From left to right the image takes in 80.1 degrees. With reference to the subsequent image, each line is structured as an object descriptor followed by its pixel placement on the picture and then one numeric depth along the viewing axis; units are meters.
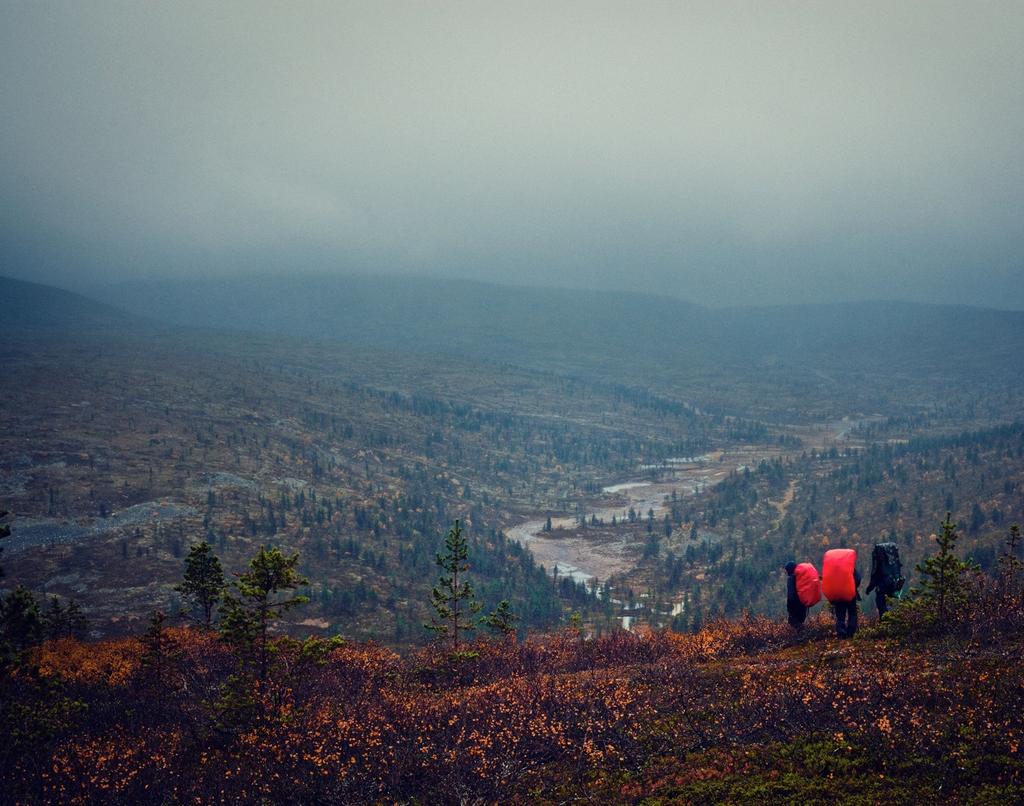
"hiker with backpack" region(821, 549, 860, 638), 20.45
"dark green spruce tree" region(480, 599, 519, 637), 33.53
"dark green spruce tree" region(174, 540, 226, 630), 38.00
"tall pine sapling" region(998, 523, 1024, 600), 21.11
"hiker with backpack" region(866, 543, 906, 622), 21.47
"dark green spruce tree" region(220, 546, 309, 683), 21.95
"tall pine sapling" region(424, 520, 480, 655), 33.84
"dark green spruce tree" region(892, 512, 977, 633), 20.34
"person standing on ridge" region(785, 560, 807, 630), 21.91
